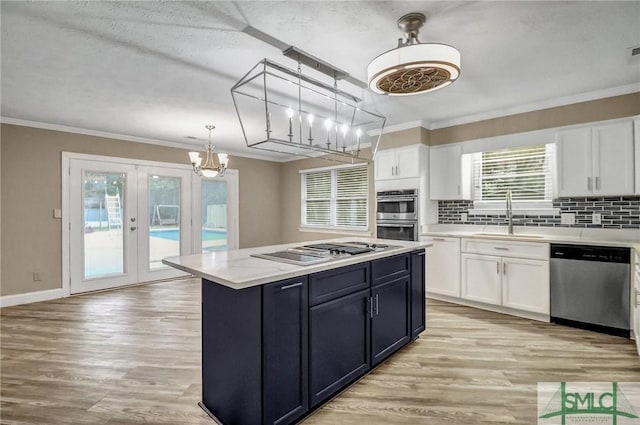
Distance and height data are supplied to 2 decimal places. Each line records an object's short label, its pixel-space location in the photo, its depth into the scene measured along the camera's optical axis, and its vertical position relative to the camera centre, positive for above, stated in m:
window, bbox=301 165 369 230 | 5.78 +0.25
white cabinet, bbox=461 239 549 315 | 3.44 -0.75
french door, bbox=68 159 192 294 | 4.64 -0.16
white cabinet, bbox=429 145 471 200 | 4.32 +0.50
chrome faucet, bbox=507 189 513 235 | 3.98 -0.03
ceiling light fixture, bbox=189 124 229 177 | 3.83 +0.57
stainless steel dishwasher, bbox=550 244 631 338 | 3.01 -0.76
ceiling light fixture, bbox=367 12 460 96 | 1.76 +0.82
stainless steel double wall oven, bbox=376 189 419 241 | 4.46 -0.05
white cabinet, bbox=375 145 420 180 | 4.46 +0.69
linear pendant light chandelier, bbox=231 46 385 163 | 2.44 +1.24
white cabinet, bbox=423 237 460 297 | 4.06 -0.73
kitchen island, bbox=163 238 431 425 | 1.65 -0.71
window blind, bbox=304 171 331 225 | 6.38 +0.26
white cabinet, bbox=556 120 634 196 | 3.21 +0.52
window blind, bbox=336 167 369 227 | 5.74 +0.26
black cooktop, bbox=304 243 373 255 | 2.41 -0.31
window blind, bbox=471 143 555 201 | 3.88 +0.48
